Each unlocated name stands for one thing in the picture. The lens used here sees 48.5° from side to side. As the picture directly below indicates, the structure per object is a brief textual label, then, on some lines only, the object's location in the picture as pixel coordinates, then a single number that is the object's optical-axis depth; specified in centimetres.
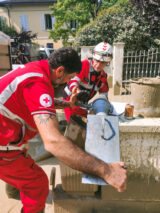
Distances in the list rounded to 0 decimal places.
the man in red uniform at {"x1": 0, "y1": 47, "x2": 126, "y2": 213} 104
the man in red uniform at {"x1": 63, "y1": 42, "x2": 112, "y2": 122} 253
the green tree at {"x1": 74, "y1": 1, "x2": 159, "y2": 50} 898
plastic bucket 171
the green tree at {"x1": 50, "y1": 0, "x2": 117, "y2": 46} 1564
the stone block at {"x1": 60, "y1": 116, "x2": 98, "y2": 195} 178
